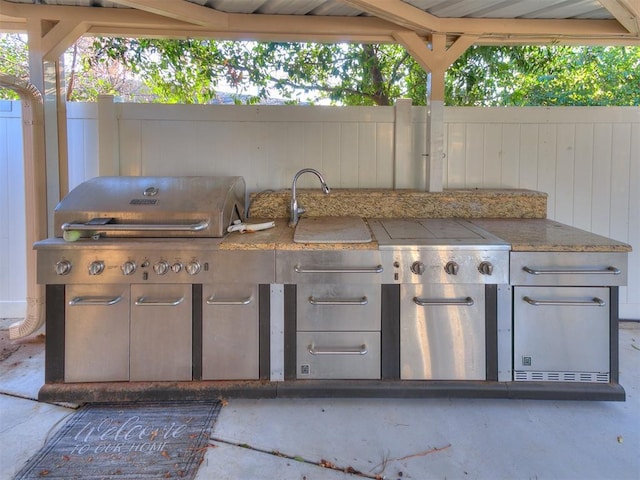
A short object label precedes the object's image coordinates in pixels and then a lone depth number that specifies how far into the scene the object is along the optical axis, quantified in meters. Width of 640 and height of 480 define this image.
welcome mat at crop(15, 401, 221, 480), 1.70
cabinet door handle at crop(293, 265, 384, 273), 2.08
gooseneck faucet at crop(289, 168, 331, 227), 2.59
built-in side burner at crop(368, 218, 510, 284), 2.06
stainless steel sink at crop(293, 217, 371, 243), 2.13
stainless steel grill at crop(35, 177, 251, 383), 2.06
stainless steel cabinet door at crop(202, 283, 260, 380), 2.12
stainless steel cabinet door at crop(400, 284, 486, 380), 2.11
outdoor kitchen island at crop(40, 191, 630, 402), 2.08
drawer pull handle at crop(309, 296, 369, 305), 2.11
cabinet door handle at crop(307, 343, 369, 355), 2.13
